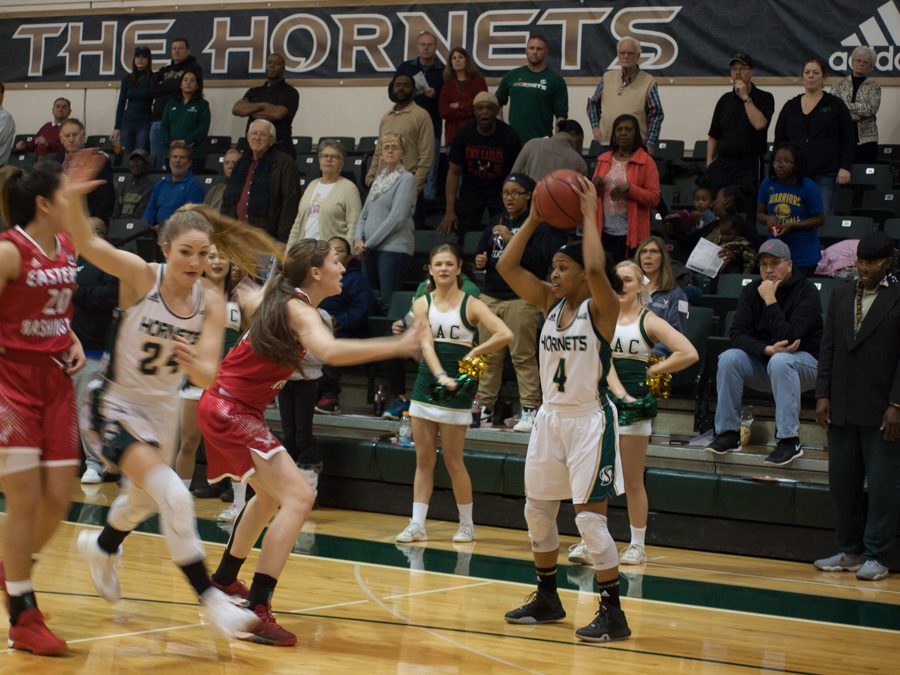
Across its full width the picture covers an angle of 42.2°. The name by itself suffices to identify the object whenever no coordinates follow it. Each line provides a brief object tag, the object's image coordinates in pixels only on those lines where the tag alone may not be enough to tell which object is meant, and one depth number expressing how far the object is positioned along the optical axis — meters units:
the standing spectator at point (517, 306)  8.49
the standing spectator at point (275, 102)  12.14
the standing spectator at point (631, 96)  10.41
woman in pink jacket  9.11
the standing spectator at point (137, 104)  13.78
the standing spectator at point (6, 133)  13.91
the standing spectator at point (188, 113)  13.01
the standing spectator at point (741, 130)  10.15
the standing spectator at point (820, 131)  10.02
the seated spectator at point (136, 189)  12.10
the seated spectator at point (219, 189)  11.06
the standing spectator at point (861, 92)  10.56
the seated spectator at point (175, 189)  11.23
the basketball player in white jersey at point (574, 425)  5.09
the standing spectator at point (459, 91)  11.31
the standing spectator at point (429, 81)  11.55
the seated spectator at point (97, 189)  11.57
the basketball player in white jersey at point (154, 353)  4.48
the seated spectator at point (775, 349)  7.60
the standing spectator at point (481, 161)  10.16
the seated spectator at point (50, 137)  13.93
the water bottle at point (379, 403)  9.18
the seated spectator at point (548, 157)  9.28
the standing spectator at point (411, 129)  10.78
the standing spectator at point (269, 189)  10.26
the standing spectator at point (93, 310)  8.69
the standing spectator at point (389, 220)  9.77
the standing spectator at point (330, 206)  9.92
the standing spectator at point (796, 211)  9.15
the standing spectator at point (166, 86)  13.36
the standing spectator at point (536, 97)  10.90
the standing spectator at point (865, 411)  6.83
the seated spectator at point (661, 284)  8.00
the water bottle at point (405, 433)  8.50
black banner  11.95
